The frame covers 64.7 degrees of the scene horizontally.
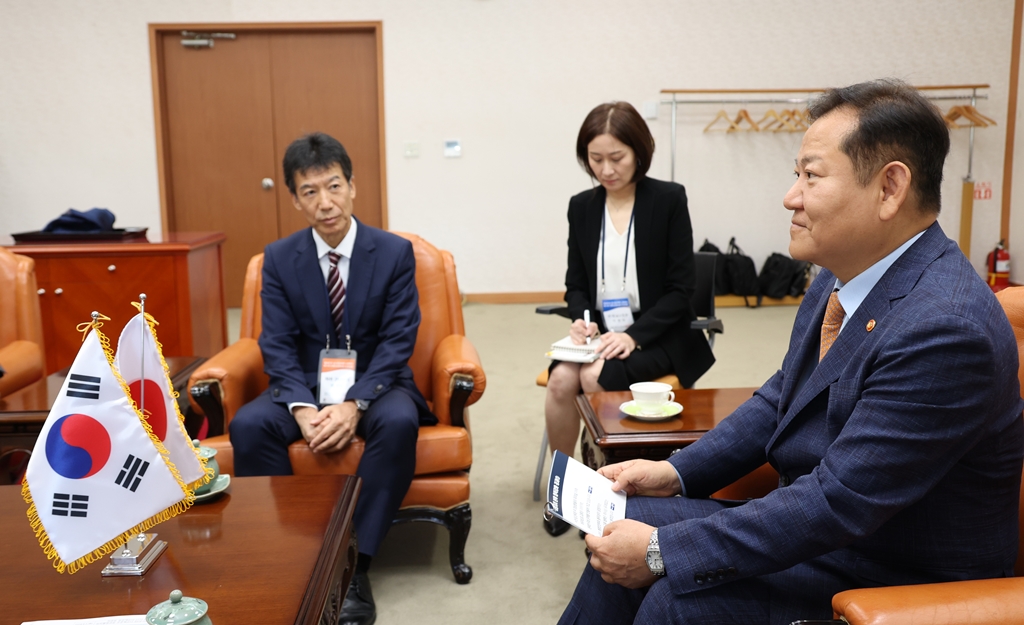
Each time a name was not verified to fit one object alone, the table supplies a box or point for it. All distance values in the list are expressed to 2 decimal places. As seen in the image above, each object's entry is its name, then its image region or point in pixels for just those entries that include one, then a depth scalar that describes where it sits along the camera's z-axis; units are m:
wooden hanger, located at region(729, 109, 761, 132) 6.62
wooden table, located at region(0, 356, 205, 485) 2.22
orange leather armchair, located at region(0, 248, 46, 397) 2.72
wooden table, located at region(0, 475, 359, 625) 1.32
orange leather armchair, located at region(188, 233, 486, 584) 2.33
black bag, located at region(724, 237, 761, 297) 6.69
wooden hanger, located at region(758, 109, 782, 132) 6.65
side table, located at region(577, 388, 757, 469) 2.03
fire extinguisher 6.73
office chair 3.27
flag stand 1.43
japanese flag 1.49
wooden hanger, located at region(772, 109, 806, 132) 6.65
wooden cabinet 3.64
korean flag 1.31
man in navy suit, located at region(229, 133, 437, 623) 2.34
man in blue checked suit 1.15
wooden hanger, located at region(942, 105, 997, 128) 6.60
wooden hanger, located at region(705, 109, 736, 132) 6.69
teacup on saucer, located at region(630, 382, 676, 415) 2.18
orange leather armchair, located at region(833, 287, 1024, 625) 1.04
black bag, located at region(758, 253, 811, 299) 6.69
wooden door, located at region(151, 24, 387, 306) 6.46
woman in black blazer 2.74
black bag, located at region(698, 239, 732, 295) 6.74
